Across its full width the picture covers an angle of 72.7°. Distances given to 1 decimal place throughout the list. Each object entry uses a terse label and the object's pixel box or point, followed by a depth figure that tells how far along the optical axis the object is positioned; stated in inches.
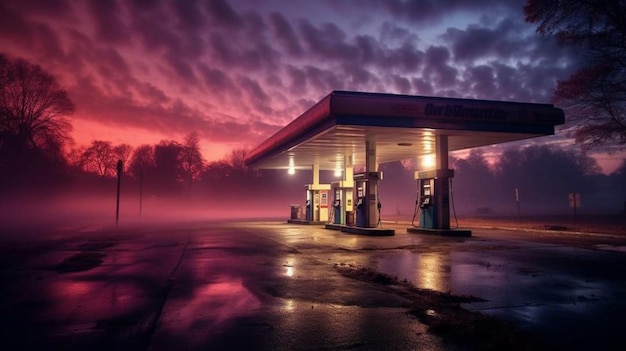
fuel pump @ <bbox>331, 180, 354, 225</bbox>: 1022.6
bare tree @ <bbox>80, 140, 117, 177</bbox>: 2765.7
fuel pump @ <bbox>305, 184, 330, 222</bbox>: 1264.8
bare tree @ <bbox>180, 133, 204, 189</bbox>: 3270.2
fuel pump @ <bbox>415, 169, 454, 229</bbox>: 820.6
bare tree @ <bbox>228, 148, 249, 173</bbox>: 3609.7
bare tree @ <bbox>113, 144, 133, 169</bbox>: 3041.3
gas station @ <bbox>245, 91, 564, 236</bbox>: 706.8
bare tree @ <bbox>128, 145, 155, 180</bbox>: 3267.7
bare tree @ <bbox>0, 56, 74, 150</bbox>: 1505.9
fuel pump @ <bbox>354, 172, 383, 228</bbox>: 855.1
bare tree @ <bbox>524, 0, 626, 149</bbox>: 993.5
